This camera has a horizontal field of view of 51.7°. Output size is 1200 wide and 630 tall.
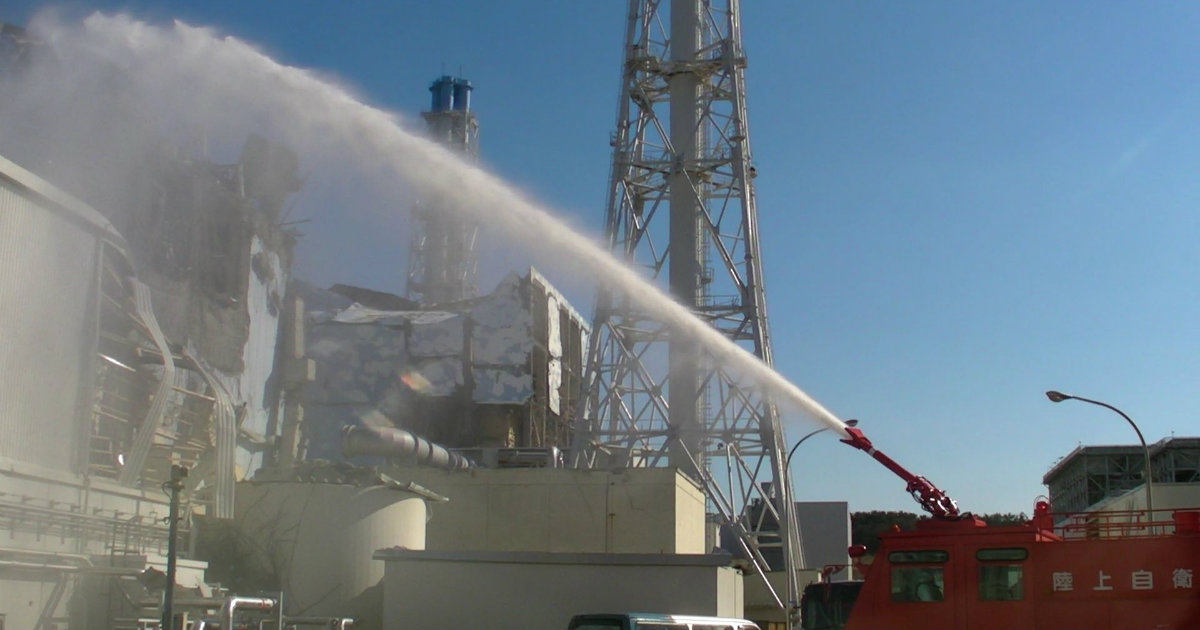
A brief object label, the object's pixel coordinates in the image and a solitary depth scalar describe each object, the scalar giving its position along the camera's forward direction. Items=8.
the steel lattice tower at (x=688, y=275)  43.72
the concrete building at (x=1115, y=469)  90.12
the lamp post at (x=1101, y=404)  31.76
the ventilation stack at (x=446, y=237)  78.50
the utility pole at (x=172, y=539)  18.04
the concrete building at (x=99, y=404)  27.50
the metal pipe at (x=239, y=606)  21.33
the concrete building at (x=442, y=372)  59.12
